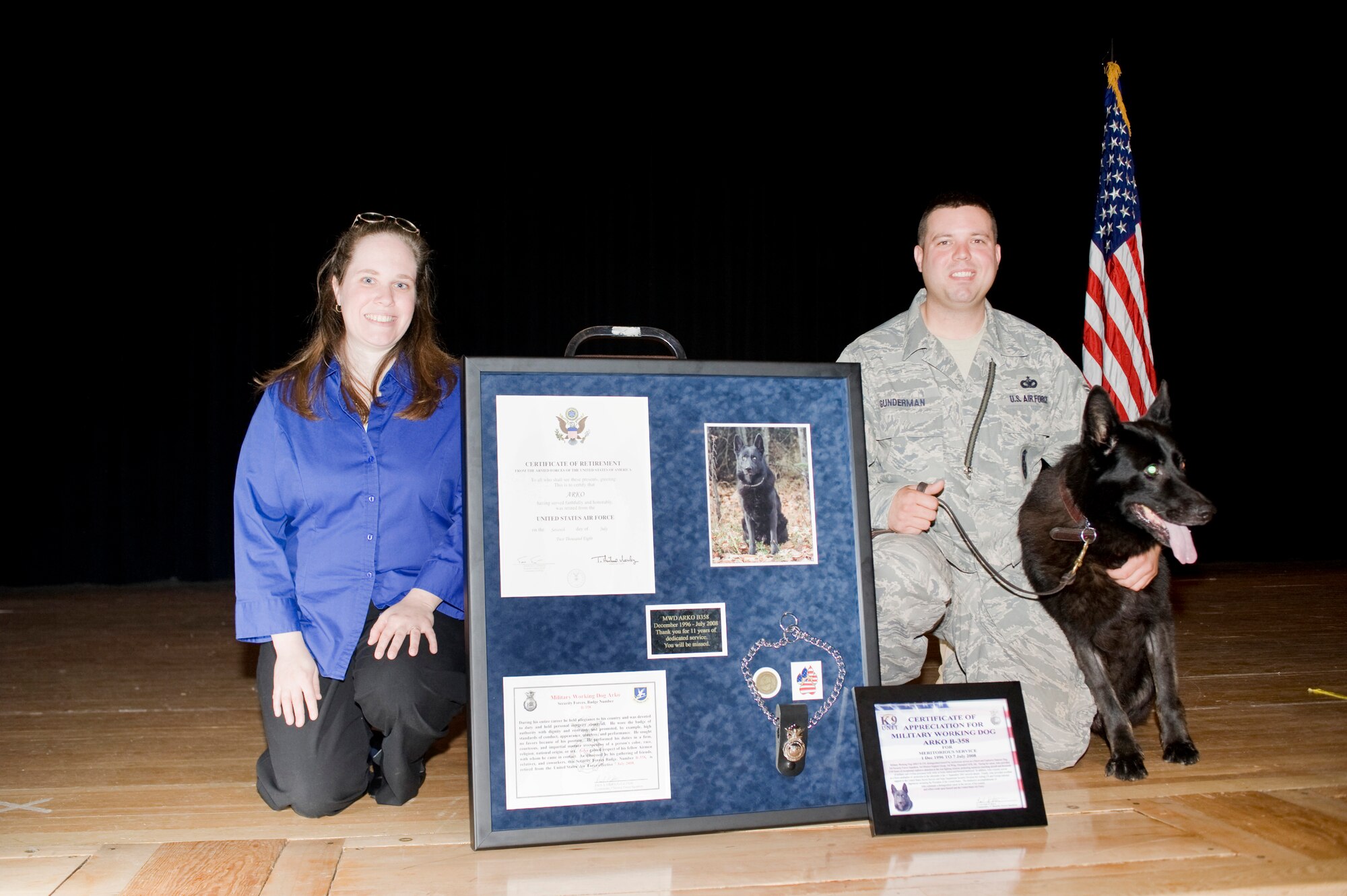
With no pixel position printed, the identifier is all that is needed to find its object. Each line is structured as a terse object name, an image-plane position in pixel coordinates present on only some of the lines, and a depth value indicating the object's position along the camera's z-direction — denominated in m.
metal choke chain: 1.58
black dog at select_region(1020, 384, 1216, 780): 2.04
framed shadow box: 1.50
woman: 1.83
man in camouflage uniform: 2.24
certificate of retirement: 1.54
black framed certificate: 1.56
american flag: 4.60
